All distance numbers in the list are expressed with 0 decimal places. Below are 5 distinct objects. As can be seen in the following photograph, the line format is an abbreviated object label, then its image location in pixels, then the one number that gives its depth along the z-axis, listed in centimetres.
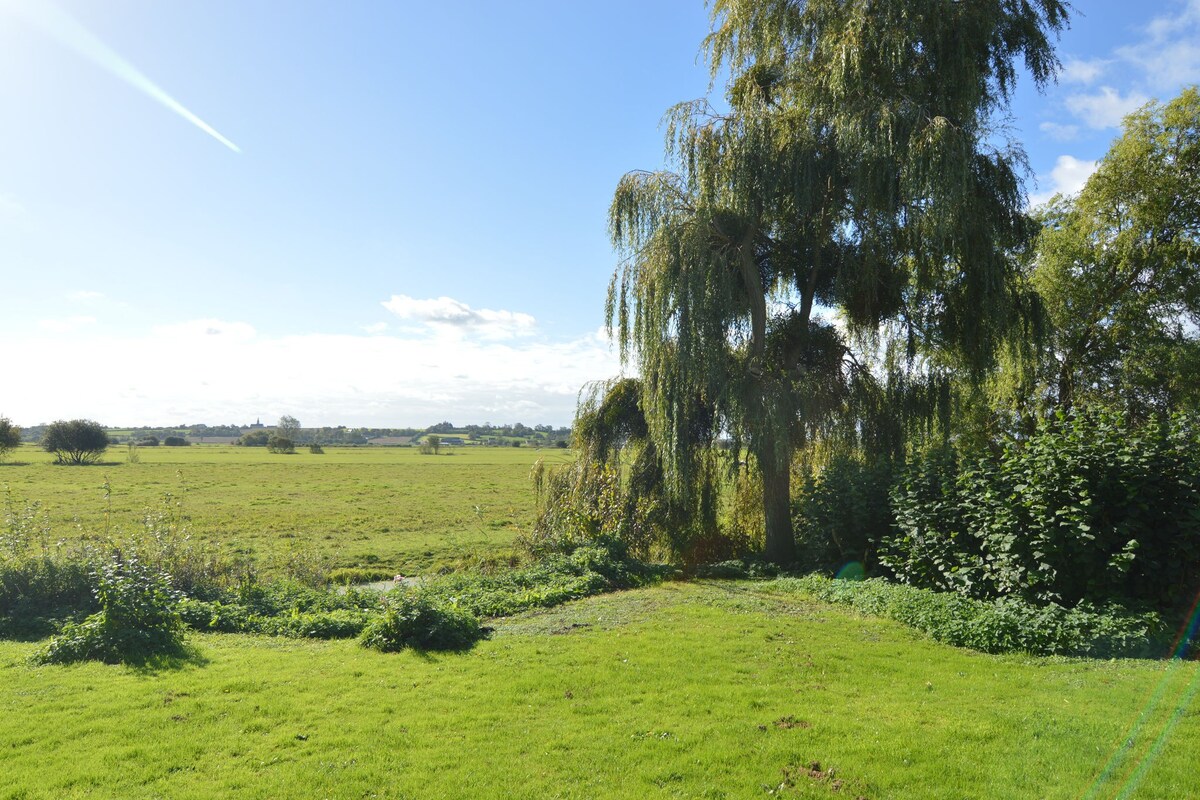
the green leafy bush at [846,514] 1371
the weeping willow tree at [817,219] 1416
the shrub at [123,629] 884
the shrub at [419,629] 945
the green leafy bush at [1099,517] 899
